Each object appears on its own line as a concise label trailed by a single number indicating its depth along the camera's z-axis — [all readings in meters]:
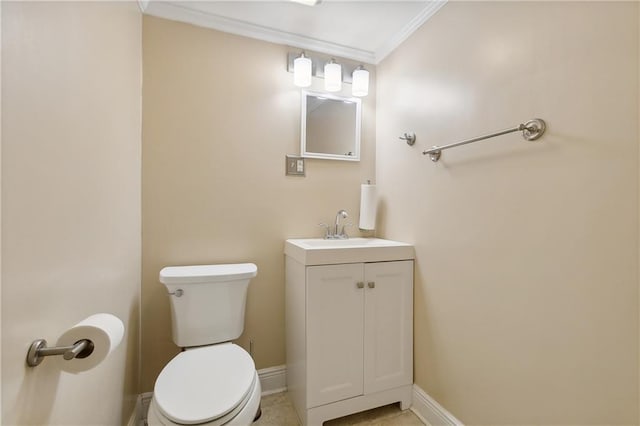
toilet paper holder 0.59
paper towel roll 1.88
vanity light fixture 1.71
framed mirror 1.83
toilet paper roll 0.66
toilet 0.94
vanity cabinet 1.40
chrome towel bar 0.99
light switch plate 1.79
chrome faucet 1.85
